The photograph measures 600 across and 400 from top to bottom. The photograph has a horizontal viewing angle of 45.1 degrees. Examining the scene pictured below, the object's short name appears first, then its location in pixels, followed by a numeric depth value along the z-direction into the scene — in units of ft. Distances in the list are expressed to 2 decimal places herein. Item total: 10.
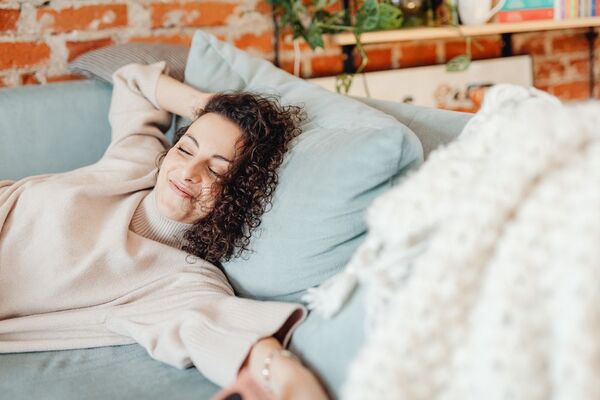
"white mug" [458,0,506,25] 7.83
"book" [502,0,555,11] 8.38
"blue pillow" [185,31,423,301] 3.48
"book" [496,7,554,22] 8.29
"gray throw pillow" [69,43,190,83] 5.71
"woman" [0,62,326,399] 4.13
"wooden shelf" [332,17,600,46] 7.55
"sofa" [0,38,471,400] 3.09
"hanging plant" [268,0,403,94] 7.23
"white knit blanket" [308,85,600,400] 2.15
